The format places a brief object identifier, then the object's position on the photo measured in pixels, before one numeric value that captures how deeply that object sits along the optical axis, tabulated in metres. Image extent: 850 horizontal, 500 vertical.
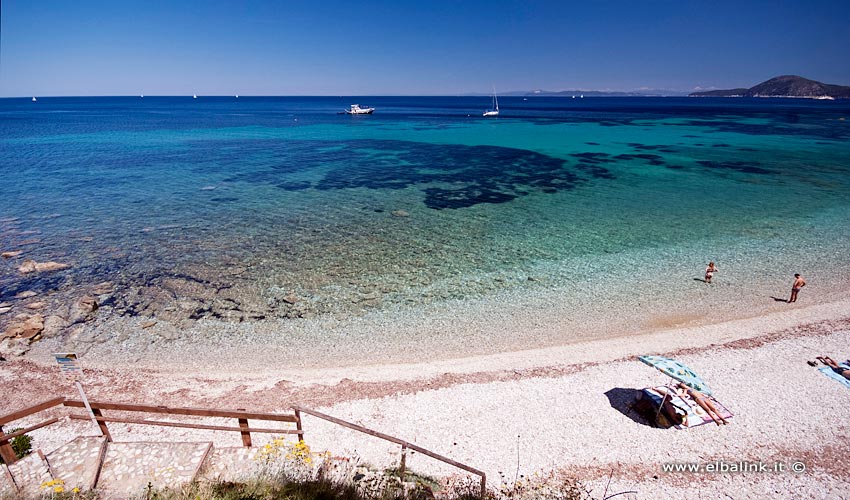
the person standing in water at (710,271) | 20.25
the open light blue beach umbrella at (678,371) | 12.44
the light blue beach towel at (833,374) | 13.14
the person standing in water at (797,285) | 18.11
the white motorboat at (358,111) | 134.62
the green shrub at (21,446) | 9.81
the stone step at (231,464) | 8.86
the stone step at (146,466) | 8.55
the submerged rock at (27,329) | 16.11
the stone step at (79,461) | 8.55
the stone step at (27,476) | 8.12
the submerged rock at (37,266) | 21.55
